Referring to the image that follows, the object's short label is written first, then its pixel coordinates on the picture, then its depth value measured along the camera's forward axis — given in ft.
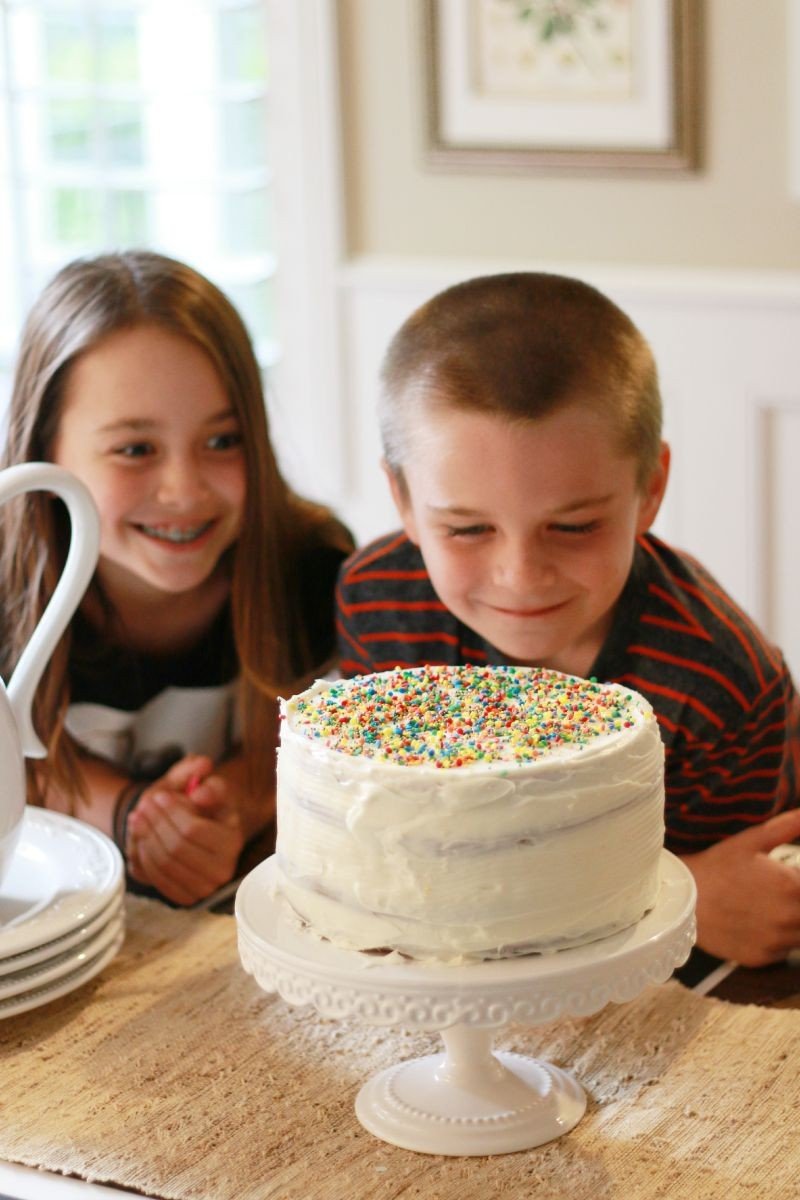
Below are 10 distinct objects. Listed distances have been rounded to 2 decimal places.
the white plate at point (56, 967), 5.35
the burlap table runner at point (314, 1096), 4.94
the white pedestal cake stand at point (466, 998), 4.84
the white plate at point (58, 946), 5.35
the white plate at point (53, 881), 5.40
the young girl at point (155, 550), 6.32
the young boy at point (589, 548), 5.65
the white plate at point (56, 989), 5.34
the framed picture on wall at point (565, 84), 10.09
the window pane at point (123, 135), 11.88
